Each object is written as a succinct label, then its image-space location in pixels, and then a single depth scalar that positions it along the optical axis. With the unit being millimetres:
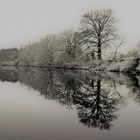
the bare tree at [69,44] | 75062
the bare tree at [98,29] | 58781
